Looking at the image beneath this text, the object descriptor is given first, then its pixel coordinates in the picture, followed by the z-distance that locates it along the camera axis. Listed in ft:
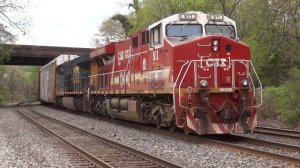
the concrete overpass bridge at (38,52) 157.73
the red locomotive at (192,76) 38.88
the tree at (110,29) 227.61
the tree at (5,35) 91.20
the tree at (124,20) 173.21
